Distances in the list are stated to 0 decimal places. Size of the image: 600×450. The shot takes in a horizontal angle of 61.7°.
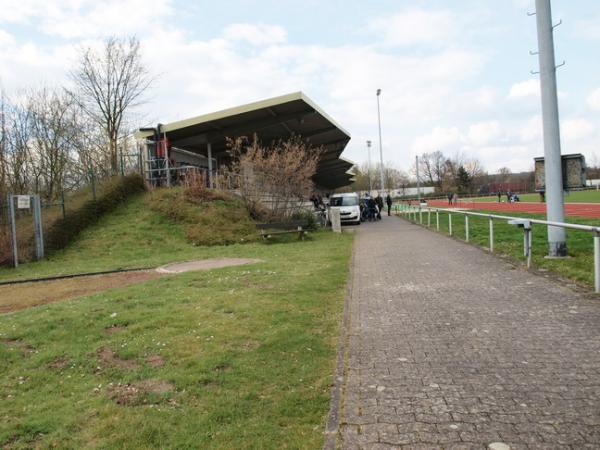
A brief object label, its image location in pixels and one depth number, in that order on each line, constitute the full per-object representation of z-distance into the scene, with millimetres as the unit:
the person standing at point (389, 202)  37562
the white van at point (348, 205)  27656
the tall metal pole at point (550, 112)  9914
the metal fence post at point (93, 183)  19562
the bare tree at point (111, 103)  30094
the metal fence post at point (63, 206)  17595
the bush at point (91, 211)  16891
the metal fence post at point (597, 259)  6531
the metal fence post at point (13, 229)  15383
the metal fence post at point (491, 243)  11656
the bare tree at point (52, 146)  24692
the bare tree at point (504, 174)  111969
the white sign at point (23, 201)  15680
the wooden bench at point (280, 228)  17766
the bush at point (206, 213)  17953
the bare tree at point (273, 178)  20062
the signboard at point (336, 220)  21297
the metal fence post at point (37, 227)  16250
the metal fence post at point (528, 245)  9202
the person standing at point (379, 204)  32438
